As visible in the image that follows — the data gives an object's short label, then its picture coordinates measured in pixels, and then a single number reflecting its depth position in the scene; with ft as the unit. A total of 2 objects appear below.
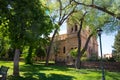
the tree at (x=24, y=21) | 19.83
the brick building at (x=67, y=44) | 68.92
